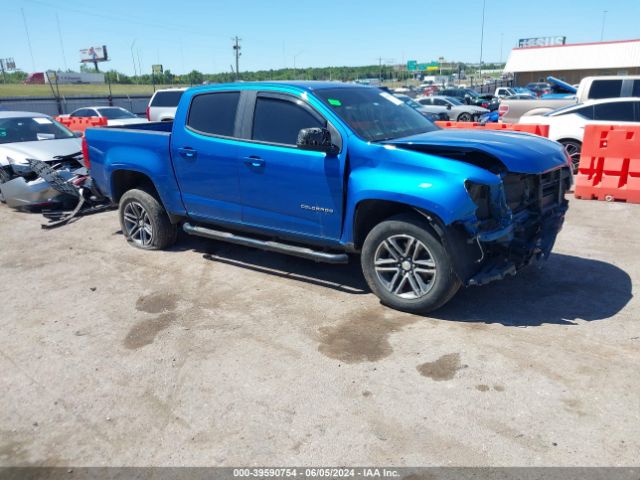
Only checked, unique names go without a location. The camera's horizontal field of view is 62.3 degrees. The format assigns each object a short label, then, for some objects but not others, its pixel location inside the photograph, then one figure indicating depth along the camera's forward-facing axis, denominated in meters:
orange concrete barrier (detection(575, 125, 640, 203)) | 8.20
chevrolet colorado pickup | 4.15
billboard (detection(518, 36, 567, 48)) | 75.00
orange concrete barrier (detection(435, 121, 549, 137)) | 9.77
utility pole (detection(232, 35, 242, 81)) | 49.79
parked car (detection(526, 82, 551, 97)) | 40.33
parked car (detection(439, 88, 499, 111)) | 31.45
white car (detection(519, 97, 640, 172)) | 9.76
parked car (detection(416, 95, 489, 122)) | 26.38
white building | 44.06
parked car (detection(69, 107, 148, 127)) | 18.88
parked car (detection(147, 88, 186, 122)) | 18.42
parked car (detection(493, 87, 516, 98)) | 39.27
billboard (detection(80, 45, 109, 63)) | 105.12
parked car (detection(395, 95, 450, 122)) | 25.64
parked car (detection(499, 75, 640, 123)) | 12.04
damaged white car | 8.43
